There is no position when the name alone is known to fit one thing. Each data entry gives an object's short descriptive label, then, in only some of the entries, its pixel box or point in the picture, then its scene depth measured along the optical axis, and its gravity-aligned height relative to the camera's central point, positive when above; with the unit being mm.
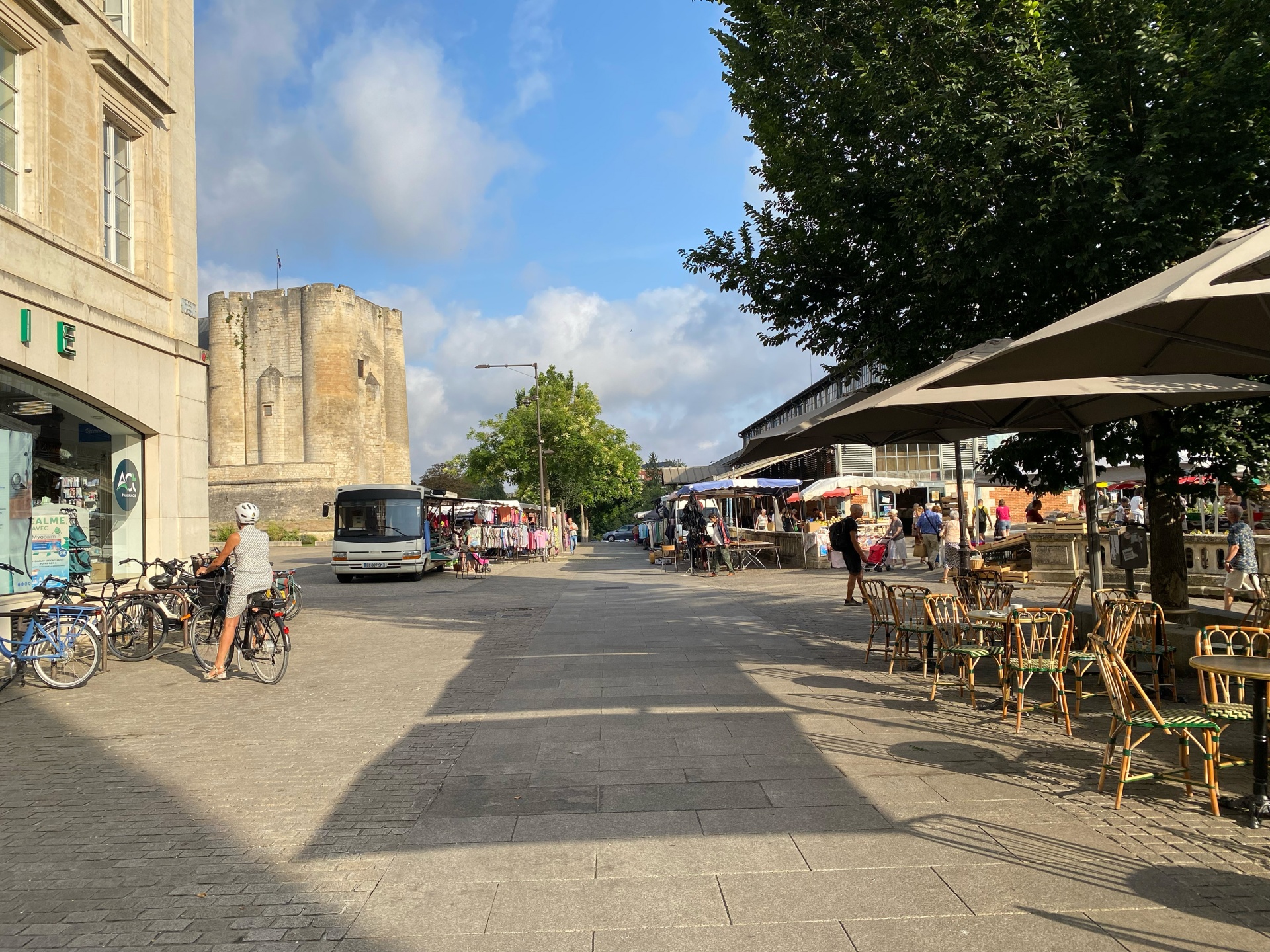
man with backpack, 13977 -567
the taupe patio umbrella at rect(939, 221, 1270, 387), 3736 +971
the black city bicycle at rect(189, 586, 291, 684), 8852 -1064
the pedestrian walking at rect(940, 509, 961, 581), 17594 -690
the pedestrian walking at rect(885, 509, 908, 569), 22766 -942
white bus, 23672 -165
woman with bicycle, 8648 -371
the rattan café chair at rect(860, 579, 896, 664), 8820 -1050
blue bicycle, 8509 -999
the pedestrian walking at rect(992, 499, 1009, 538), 23750 -554
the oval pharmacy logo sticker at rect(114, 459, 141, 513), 12305 +671
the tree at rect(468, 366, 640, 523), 48438 +3825
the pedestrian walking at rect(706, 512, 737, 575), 23719 -642
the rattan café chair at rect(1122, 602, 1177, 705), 6773 -1107
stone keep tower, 62062 +9084
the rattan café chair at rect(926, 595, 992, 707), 7047 -1111
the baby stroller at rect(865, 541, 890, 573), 23219 -1210
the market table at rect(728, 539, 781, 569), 24375 -1089
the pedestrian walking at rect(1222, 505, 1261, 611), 11781 -845
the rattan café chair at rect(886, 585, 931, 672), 8180 -1071
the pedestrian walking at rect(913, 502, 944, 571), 22703 -594
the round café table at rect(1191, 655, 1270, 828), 4359 -1188
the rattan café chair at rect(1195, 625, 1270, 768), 4707 -1073
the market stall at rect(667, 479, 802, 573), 24875 -705
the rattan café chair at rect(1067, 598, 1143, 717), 5961 -850
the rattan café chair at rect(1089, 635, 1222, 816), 4504 -1128
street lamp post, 35278 +881
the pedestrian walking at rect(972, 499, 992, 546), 30048 -563
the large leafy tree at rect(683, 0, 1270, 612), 7152 +2963
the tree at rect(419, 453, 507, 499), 64881 +3719
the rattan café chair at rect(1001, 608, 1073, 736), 6227 -1104
